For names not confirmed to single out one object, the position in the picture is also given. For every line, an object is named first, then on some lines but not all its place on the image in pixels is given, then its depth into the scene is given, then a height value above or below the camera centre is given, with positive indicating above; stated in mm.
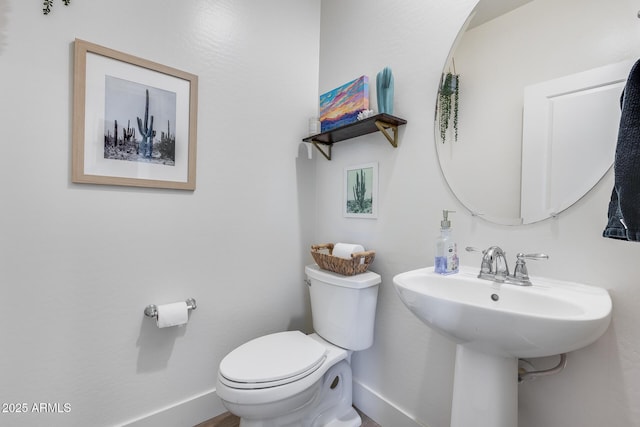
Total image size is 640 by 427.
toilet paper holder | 1302 -475
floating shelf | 1317 +411
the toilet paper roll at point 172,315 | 1282 -490
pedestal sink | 684 -287
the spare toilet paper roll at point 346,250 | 1419 -201
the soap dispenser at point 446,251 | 1090 -152
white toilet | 1095 -648
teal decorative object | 1354 +563
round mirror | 853 +381
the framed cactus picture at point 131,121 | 1171 +373
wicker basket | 1389 -262
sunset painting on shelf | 1486 +579
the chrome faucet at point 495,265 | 979 -186
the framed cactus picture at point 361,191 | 1513 +101
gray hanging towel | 635 +111
